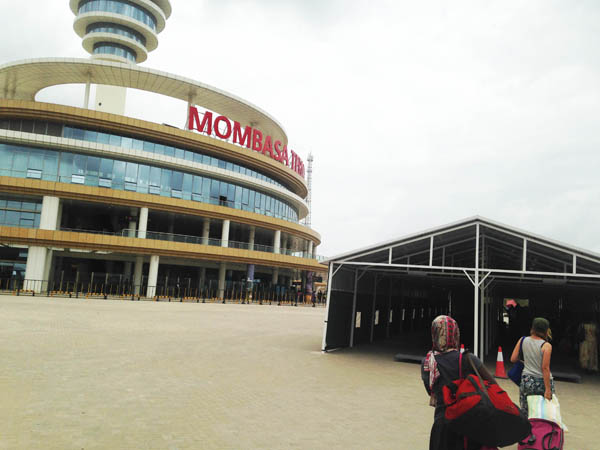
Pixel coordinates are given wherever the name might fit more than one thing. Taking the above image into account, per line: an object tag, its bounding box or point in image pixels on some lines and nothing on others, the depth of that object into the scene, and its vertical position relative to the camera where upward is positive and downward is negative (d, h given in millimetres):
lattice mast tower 93562 +20801
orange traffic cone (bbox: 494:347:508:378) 12812 -2129
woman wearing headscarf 3730 -676
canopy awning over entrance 13391 +1191
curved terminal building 39344 +7125
